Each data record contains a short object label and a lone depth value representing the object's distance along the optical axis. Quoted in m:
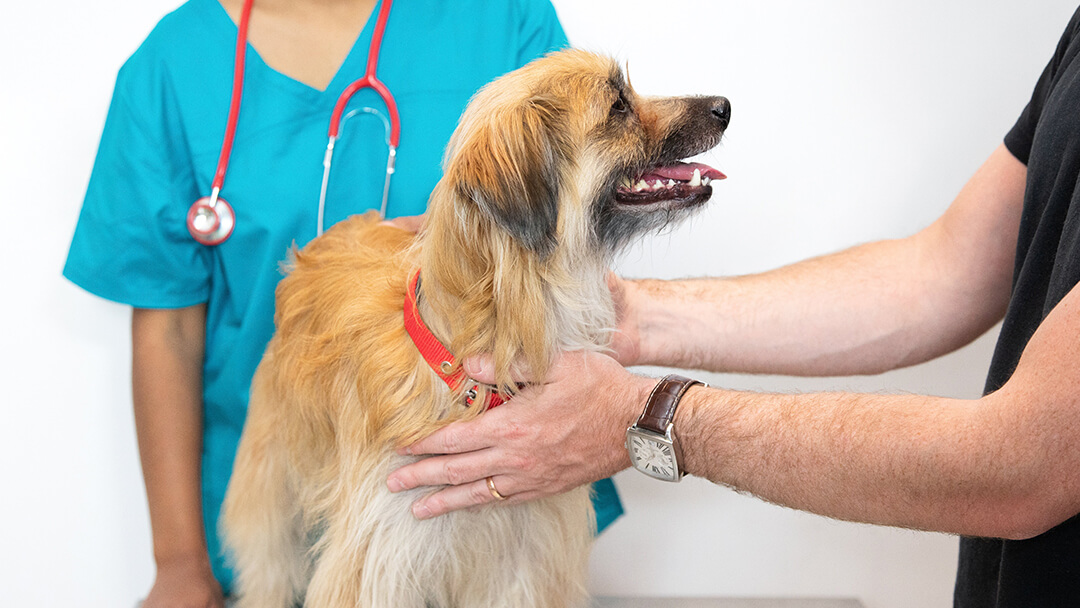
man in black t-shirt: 0.76
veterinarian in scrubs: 1.37
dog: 0.97
